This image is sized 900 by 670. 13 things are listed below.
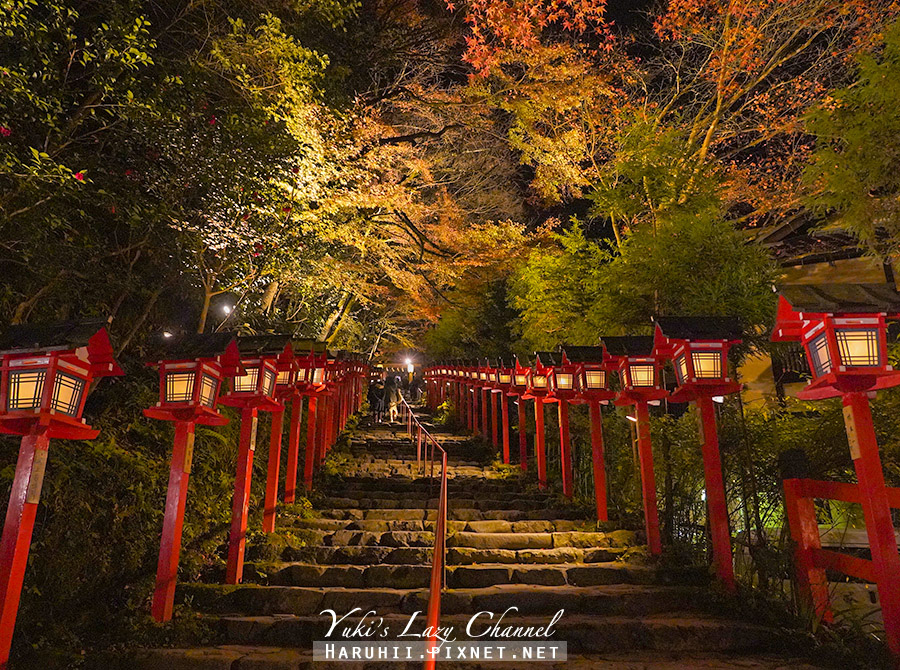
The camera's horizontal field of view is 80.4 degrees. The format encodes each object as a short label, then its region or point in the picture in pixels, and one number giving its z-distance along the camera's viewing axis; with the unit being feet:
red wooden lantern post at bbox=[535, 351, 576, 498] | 35.50
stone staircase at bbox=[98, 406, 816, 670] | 19.76
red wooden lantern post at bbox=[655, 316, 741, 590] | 23.62
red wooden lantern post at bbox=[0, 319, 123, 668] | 15.01
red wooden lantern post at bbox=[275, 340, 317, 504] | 32.35
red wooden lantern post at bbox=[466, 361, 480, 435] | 67.26
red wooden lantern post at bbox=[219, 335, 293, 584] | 24.44
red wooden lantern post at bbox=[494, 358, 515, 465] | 50.34
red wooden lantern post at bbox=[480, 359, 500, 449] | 56.39
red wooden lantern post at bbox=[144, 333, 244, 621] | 20.59
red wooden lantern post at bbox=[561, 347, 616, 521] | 32.71
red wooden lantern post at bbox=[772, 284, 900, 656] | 17.10
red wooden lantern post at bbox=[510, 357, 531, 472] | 46.91
